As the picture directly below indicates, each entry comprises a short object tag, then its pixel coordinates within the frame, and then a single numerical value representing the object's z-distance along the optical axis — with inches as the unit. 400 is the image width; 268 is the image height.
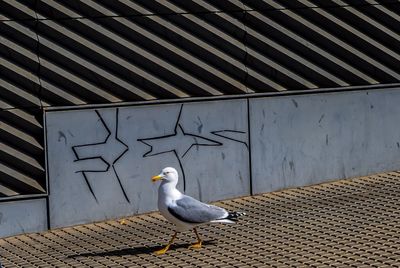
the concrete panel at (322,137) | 505.4
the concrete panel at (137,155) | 460.1
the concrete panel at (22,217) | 449.4
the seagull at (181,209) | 409.7
